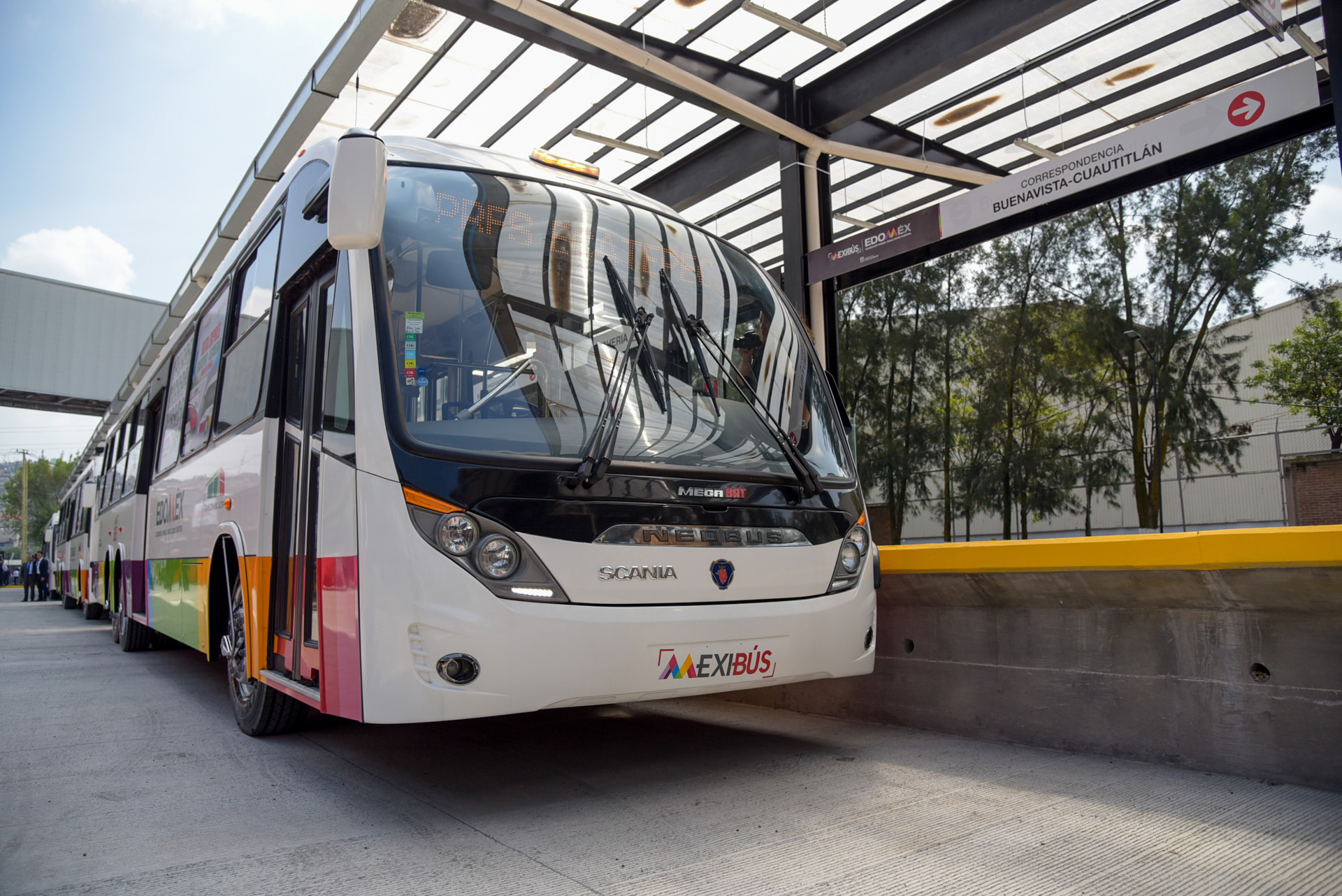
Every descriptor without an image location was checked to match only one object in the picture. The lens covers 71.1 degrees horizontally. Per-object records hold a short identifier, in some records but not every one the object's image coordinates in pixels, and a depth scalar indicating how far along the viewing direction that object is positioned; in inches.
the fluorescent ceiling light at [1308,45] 435.8
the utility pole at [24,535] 2789.6
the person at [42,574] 1357.0
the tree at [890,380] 834.2
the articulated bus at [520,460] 135.3
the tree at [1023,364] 802.2
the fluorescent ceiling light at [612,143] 548.4
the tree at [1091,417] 783.7
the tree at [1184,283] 716.0
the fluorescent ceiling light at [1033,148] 574.2
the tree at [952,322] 821.2
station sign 296.4
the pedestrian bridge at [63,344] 1481.3
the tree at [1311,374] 755.4
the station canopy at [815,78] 429.4
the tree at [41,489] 3499.0
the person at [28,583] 1336.1
